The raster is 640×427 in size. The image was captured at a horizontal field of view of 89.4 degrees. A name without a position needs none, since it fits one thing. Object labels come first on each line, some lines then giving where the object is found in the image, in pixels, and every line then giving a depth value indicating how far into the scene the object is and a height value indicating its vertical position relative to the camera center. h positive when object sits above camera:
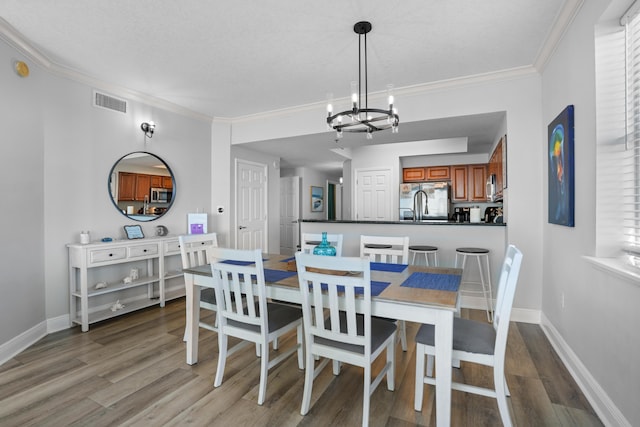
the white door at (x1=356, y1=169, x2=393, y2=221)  6.67 +0.37
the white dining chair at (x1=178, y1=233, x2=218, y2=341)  2.53 -0.39
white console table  3.24 -0.72
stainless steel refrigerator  6.44 +0.23
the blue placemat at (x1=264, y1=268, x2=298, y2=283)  2.20 -0.45
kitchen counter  3.68 -0.13
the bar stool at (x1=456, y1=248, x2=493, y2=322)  3.49 -0.64
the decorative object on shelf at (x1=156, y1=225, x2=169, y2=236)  4.11 -0.22
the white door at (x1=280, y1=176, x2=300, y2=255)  8.34 -0.01
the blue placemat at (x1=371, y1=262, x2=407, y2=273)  2.46 -0.43
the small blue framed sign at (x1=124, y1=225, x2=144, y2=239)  3.77 -0.22
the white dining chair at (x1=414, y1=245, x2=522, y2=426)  1.64 -0.72
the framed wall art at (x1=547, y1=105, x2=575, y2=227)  2.31 +0.34
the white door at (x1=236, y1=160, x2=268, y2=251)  5.34 +0.13
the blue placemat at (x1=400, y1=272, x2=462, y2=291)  1.95 -0.45
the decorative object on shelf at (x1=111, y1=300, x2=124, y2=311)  3.57 -1.04
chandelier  2.38 +0.75
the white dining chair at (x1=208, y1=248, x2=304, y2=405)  1.98 -0.68
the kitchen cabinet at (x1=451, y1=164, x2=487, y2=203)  6.40 +0.60
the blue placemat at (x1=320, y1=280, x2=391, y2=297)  1.85 -0.45
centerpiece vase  2.35 -0.27
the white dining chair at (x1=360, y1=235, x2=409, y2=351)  2.78 -0.36
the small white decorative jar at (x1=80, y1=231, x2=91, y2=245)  3.32 -0.26
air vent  3.54 +1.26
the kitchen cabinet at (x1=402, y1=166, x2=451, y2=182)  6.65 +0.82
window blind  1.77 +0.40
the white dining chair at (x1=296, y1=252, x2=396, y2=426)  1.68 -0.62
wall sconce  4.01 +1.06
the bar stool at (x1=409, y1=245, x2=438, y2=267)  3.72 -0.44
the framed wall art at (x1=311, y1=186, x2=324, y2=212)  8.92 +0.39
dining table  1.64 -0.47
